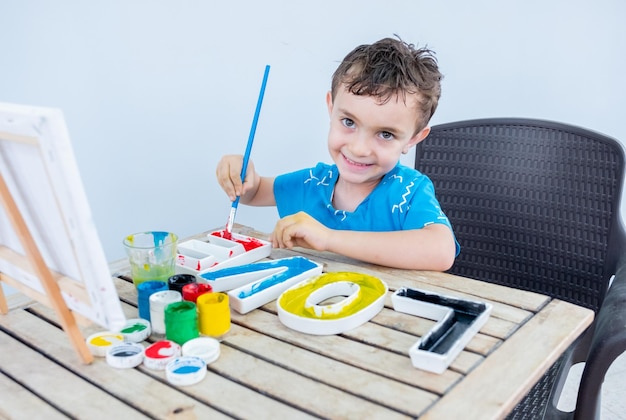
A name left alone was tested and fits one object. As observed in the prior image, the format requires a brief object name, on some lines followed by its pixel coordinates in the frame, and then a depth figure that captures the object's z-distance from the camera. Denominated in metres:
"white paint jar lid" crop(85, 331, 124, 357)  0.82
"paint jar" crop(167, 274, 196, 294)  0.96
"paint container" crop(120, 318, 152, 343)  0.86
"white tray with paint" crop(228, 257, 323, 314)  0.95
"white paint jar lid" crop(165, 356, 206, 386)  0.75
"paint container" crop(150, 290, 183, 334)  0.87
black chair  1.35
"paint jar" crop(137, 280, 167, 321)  0.92
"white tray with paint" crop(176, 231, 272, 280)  1.09
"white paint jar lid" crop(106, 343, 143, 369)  0.79
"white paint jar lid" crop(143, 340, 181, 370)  0.79
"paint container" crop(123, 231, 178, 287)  1.00
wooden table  0.70
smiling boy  1.14
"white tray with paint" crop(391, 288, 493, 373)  0.77
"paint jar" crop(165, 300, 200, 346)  0.83
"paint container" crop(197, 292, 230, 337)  0.86
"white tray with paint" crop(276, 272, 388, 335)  0.87
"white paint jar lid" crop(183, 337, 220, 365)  0.80
